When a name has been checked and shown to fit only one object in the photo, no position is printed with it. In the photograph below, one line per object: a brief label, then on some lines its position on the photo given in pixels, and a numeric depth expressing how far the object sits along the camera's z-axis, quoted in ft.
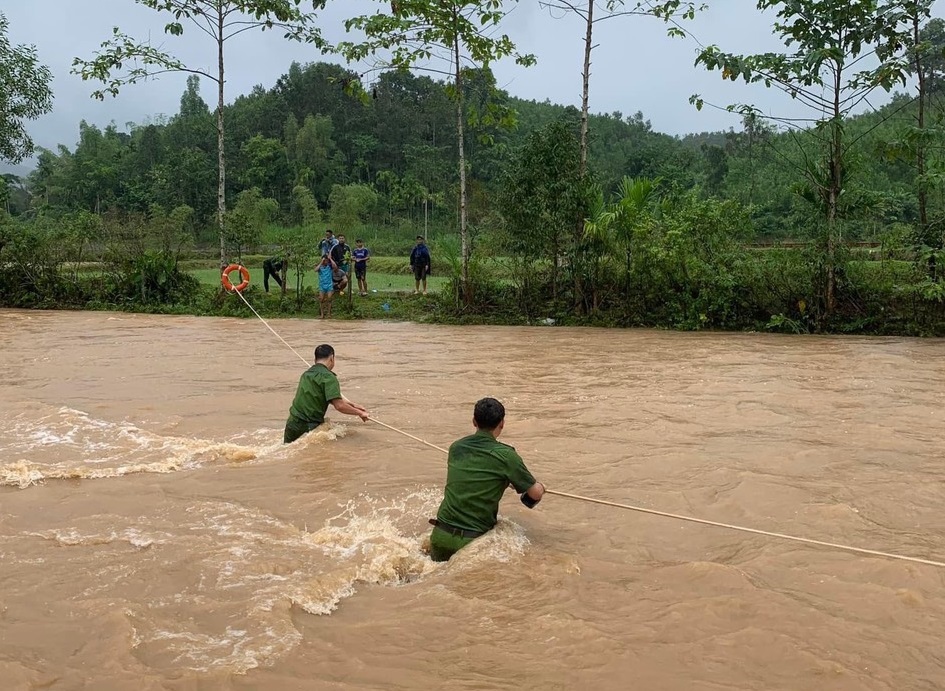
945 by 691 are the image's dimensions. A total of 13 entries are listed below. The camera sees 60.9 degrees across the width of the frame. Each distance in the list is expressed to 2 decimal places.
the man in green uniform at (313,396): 23.86
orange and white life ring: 55.99
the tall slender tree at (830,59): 46.78
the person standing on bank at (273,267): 63.77
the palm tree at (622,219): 52.70
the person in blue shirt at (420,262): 63.87
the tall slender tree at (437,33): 54.75
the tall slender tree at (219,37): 60.59
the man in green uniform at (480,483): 15.67
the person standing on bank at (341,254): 60.13
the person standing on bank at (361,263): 64.39
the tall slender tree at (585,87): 55.62
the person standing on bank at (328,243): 59.53
